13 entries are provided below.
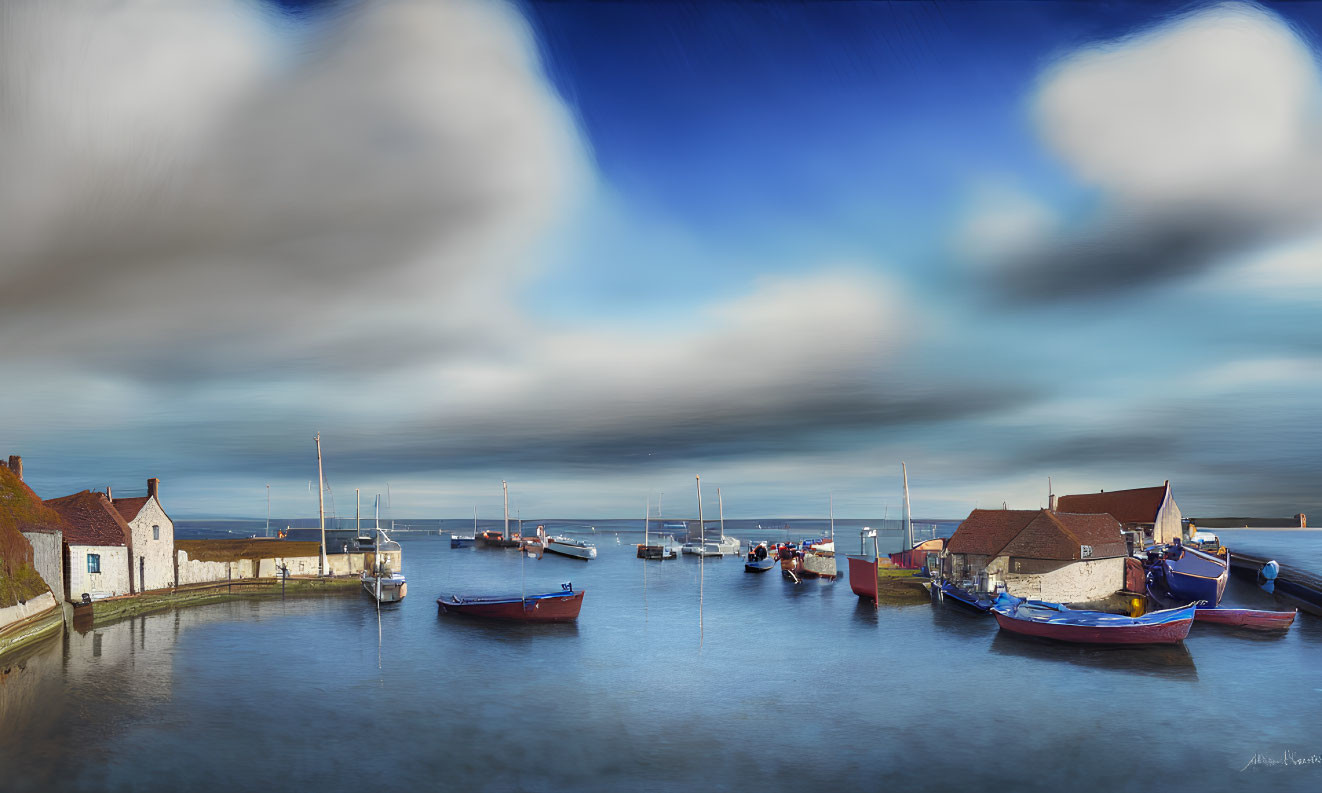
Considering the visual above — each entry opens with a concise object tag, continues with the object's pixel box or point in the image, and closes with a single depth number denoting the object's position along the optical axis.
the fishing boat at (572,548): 160.68
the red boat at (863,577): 80.69
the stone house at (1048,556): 66.31
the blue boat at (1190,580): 66.25
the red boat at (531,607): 65.56
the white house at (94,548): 61.34
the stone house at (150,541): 68.31
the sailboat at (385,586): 75.35
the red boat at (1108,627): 52.22
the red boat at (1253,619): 61.00
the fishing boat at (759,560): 124.03
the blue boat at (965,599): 68.19
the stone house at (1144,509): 103.31
